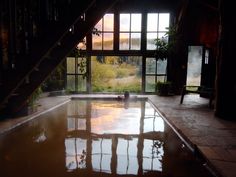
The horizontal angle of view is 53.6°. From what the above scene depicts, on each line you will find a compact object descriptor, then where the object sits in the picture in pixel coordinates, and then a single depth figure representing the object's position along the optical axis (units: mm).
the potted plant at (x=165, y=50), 10008
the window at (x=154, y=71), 10734
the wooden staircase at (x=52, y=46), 3305
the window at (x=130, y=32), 10625
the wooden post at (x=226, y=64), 5234
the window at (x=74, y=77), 10656
